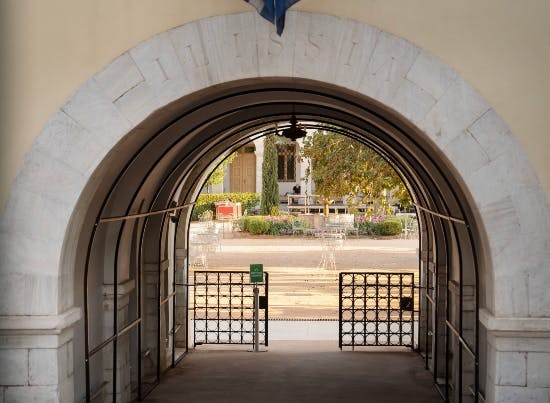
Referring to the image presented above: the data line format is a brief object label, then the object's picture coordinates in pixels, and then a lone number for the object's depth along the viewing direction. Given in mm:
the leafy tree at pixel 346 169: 23688
